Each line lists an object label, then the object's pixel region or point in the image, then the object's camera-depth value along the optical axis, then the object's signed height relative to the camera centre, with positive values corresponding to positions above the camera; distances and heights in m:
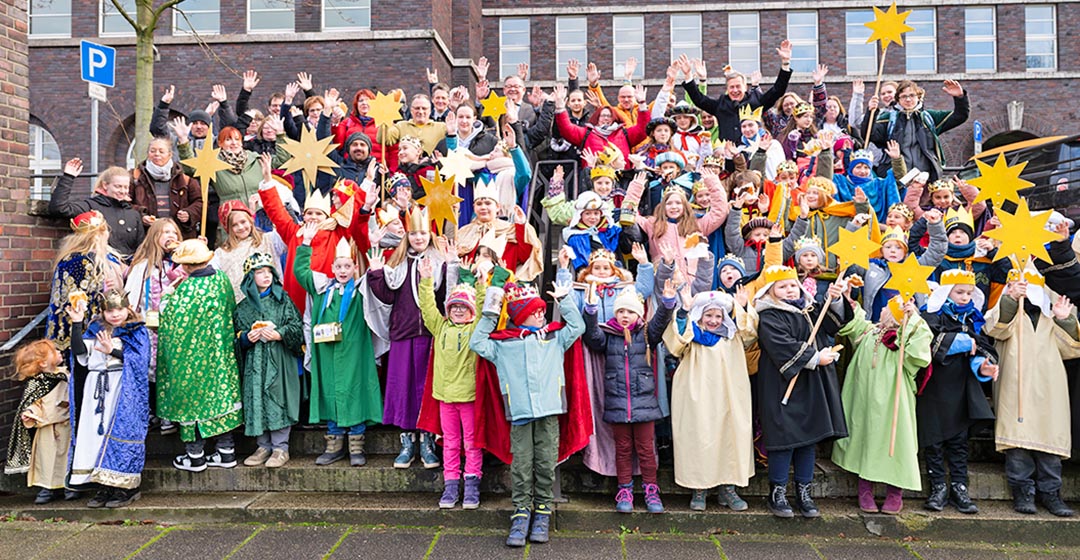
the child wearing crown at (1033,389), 5.05 -0.67
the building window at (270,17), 17.81 +6.68
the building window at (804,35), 21.75 +7.56
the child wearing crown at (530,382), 4.81 -0.57
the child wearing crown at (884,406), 4.95 -0.77
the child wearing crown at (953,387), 5.08 -0.66
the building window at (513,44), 22.62 +7.61
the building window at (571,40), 22.42 +7.66
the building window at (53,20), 18.59 +6.92
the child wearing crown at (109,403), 5.11 -0.74
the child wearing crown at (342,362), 5.49 -0.51
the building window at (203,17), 18.08 +6.78
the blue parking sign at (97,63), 8.30 +2.64
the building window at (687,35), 22.11 +7.67
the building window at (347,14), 17.62 +6.65
